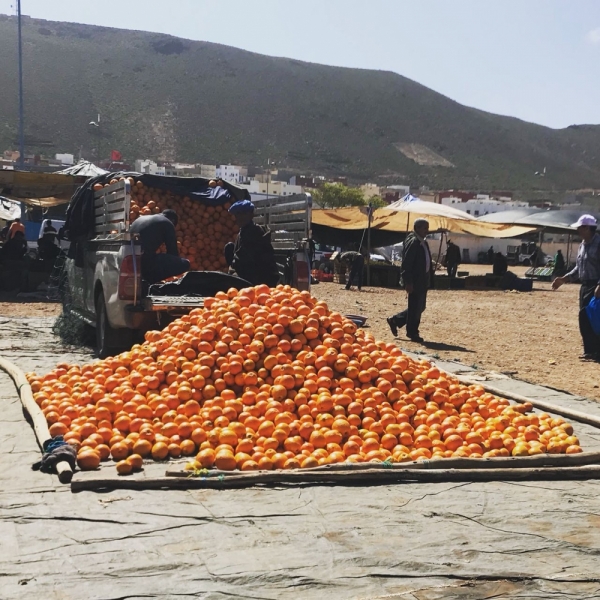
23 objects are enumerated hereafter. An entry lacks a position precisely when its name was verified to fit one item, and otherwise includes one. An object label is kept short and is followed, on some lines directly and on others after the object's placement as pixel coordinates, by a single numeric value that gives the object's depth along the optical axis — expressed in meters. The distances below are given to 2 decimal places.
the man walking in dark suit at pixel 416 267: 12.02
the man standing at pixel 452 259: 31.64
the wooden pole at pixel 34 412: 4.85
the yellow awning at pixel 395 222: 28.78
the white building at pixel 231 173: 86.99
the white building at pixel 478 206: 80.44
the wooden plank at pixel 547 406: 6.75
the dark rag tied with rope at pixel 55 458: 5.08
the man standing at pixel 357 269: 25.95
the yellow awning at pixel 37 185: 19.69
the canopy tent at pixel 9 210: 26.16
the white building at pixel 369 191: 88.69
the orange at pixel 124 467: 5.02
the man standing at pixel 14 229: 18.75
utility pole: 37.00
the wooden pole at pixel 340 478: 4.72
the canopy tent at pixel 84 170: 21.94
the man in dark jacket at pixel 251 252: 9.75
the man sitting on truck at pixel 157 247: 9.40
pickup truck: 8.81
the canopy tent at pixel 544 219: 33.16
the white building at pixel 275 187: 83.62
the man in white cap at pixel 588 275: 10.80
